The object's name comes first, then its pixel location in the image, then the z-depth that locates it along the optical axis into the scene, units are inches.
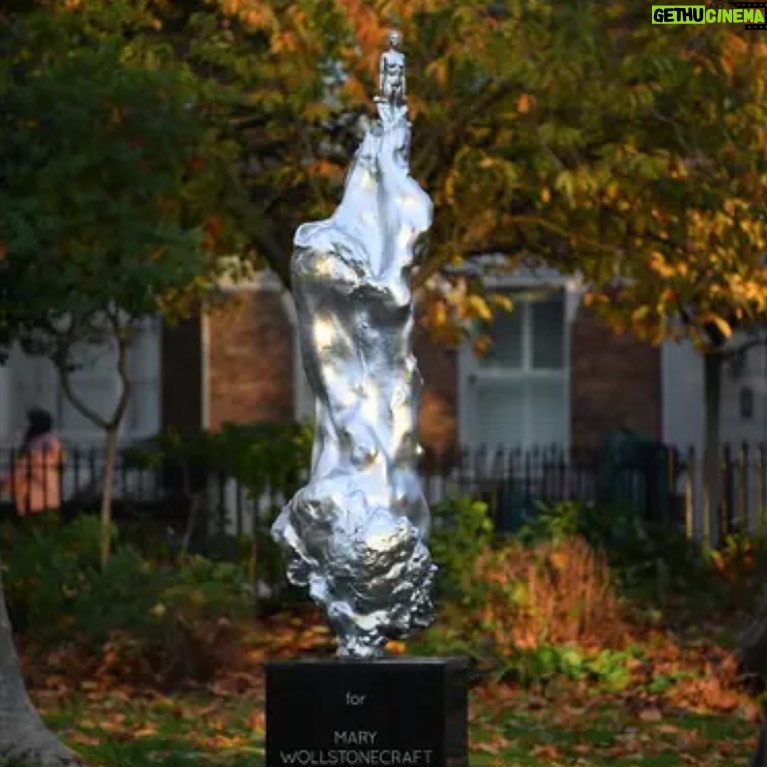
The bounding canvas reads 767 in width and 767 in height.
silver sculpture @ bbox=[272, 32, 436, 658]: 530.9
